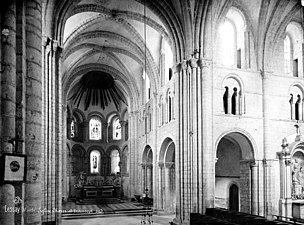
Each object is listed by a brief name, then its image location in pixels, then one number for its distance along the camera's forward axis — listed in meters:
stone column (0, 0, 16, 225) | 4.92
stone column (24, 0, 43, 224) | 5.42
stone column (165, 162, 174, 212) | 21.95
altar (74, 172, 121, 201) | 29.90
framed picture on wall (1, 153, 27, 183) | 4.89
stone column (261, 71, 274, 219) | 16.93
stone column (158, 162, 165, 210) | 22.02
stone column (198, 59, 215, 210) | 15.95
